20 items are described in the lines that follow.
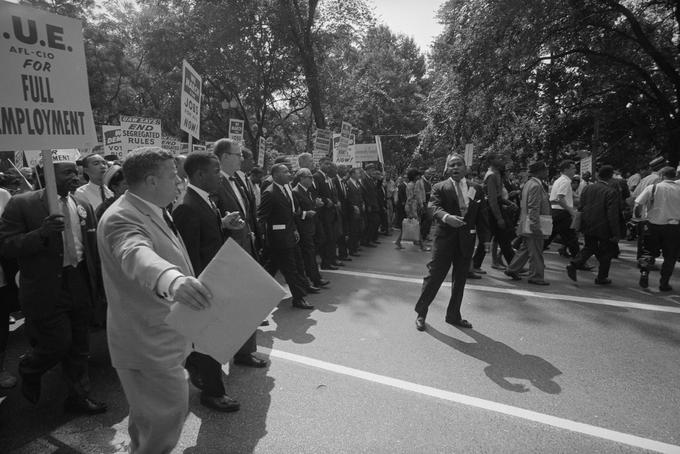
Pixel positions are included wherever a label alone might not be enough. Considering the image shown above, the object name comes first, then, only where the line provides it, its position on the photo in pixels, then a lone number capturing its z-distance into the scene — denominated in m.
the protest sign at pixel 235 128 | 9.64
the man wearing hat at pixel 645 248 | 6.80
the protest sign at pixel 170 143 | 11.54
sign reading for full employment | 3.11
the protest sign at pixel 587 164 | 13.40
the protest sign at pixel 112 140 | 9.94
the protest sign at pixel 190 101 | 5.82
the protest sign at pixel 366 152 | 14.60
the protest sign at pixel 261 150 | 13.13
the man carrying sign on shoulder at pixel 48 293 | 3.29
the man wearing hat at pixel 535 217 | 6.99
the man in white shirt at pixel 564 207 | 7.80
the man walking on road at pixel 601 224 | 7.02
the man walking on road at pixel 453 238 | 5.14
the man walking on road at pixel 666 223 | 6.63
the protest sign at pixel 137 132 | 7.88
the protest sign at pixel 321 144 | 12.16
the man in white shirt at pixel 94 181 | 4.69
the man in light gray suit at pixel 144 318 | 2.11
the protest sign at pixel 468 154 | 12.95
